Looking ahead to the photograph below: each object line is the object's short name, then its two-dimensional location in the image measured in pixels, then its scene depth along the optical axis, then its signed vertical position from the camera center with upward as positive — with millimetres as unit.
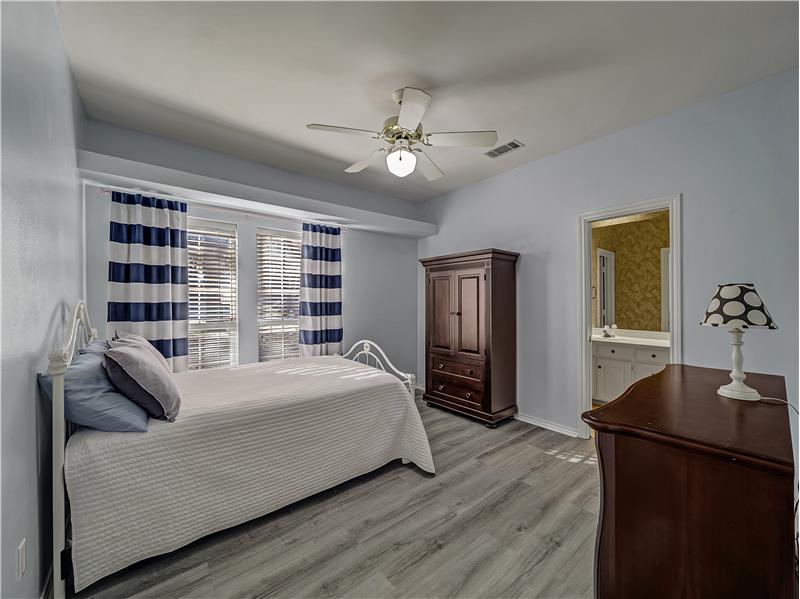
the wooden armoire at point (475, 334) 3500 -382
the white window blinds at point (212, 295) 3438 +51
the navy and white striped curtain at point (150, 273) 2895 +240
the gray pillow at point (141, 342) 2226 -274
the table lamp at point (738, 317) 1430 -88
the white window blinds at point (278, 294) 3875 +64
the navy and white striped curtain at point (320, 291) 4004 +98
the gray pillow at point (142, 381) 1688 -407
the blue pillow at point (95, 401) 1558 -472
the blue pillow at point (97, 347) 1988 -279
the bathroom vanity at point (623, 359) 3697 -699
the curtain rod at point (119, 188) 2723 +925
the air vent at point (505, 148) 3145 +1416
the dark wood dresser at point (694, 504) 862 -575
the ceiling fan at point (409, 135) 2018 +1116
